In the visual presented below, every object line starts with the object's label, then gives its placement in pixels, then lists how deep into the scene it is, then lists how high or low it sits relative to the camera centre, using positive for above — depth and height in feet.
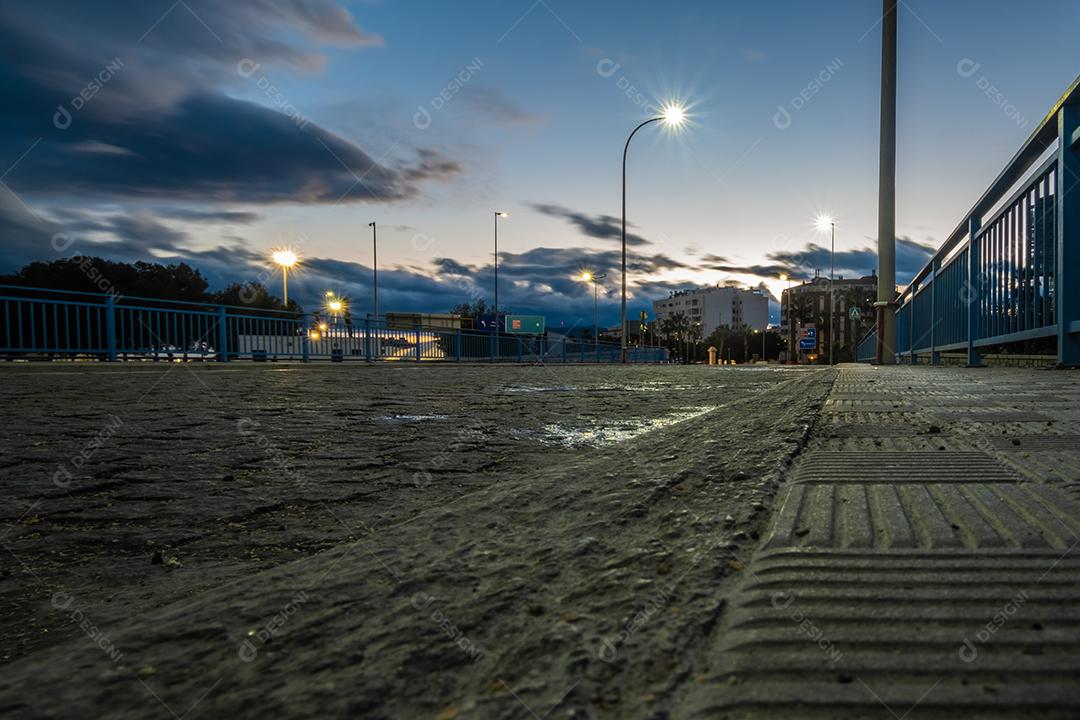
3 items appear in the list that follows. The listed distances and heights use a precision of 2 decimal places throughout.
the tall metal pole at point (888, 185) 59.93 +15.83
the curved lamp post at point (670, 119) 83.15 +30.89
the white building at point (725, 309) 473.67 +27.05
